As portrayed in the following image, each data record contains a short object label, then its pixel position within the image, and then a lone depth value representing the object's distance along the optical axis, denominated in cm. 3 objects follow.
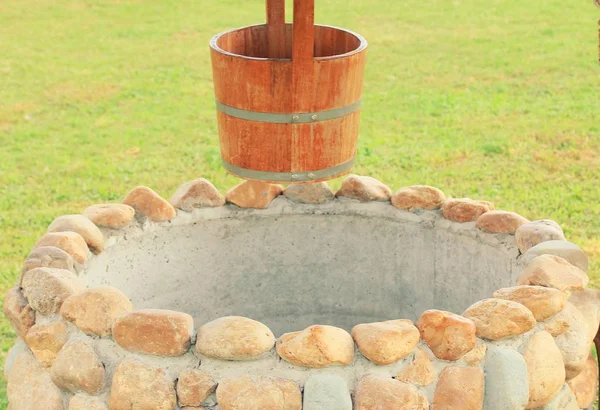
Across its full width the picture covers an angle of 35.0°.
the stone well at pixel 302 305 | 271
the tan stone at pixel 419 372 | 272
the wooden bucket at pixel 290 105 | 279
